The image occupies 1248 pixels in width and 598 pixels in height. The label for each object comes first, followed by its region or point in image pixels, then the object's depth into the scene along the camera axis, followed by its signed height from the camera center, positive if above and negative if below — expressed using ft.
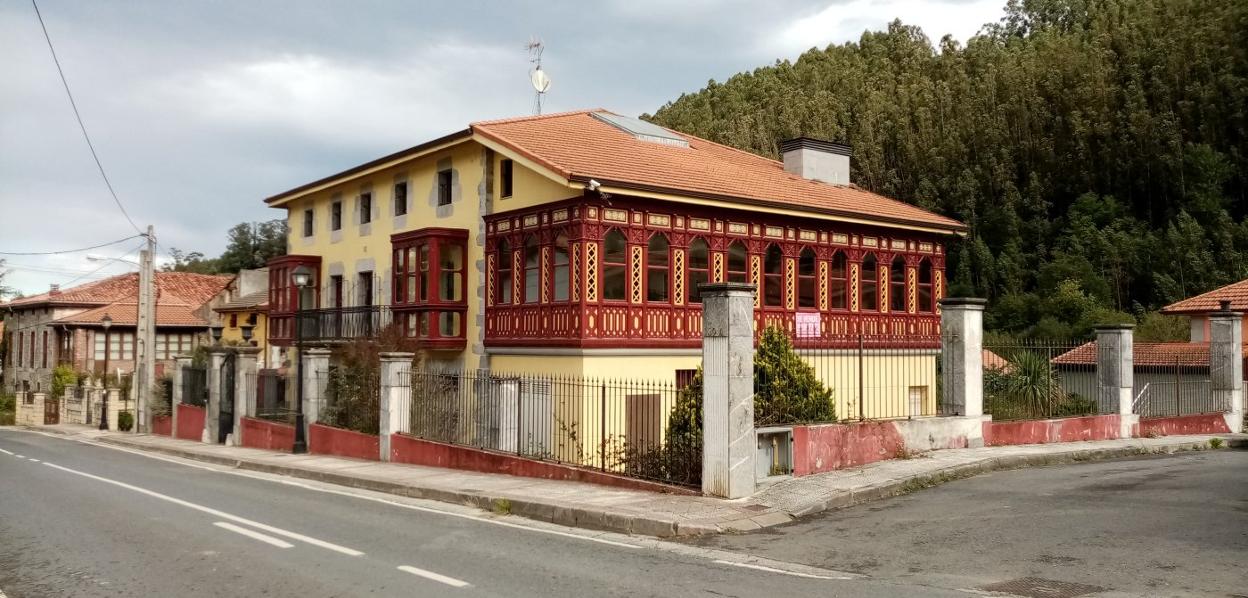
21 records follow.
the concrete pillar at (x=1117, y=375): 66.28 -1.86
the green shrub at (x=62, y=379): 167.63 -5.04
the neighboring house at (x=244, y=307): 144.36 +6.53
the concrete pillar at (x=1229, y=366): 74.69 -1.42
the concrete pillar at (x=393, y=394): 65.31 -2.97
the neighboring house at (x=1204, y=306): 100.42 +4.43
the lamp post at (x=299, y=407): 75.41 -4.48
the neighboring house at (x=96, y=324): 180.96 +4.90
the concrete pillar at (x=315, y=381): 76.13 -2.43
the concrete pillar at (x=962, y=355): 56.13 -0.39
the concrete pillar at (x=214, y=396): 94.12 -4.45
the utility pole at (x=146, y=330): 109.60 +2.32
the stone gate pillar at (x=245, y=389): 89.51 -3.62
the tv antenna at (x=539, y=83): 100.58 +27.52
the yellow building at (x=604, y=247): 69.05 +8.25
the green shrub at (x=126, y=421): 132.87 -9.67
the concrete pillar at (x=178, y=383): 106.52 -3.61
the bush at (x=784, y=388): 49.16 -2.05
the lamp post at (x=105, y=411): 136.05 -8.52
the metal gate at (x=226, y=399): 93.40 -4.73
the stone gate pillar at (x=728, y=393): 41.96 -1.93
